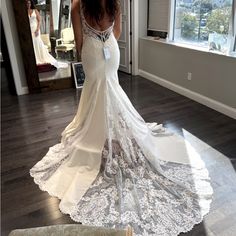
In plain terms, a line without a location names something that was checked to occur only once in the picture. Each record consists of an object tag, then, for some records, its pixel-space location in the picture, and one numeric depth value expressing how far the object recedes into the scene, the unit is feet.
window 10.36
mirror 12.97
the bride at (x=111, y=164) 5.96
